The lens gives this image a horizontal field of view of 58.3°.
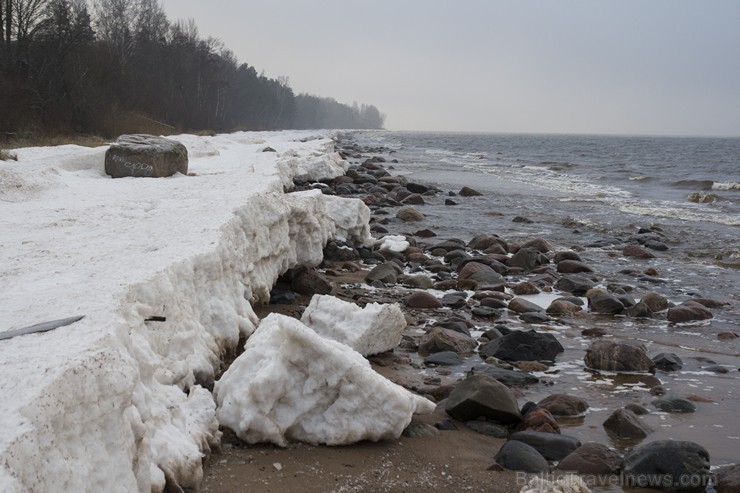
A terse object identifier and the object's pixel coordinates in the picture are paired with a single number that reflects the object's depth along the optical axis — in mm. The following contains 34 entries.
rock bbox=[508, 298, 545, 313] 8430
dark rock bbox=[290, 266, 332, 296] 8102
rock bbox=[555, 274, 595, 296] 9586
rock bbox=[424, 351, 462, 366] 6246
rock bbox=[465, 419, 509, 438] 4695
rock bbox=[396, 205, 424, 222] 16516
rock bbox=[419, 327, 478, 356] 6578
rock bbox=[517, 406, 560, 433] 4691
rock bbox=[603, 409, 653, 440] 4754
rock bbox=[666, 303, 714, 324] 8188
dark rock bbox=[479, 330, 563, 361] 6469
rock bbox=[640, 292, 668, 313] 8633
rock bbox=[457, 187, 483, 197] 22669
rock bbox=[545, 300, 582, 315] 8500
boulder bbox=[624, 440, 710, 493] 4004
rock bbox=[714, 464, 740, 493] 3928
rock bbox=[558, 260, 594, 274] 11133
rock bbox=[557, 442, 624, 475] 4164
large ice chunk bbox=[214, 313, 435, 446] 4012
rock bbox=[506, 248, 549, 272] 11305
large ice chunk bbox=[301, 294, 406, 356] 5977
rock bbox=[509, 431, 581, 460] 4387
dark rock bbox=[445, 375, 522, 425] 4840
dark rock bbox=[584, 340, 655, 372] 6242
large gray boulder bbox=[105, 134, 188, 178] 12430
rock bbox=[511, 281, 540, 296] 9500
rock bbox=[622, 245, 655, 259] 12672
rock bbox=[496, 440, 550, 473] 4141
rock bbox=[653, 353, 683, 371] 6354
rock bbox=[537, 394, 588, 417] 5137
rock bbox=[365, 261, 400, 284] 9391
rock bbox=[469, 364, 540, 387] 5809
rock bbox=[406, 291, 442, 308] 8391
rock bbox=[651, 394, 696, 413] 5273
